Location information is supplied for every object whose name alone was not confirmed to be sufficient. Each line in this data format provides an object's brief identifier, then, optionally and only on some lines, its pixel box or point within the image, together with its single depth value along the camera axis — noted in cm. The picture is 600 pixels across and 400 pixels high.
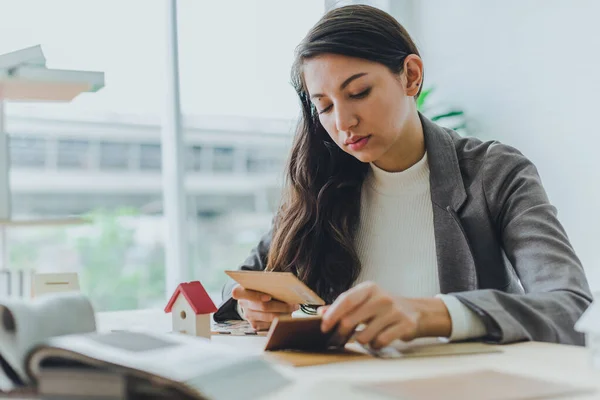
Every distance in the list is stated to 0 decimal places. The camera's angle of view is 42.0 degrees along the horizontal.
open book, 77
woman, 131
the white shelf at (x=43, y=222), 203
